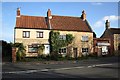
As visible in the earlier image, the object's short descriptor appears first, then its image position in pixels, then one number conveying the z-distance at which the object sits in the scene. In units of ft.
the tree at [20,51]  48.26
